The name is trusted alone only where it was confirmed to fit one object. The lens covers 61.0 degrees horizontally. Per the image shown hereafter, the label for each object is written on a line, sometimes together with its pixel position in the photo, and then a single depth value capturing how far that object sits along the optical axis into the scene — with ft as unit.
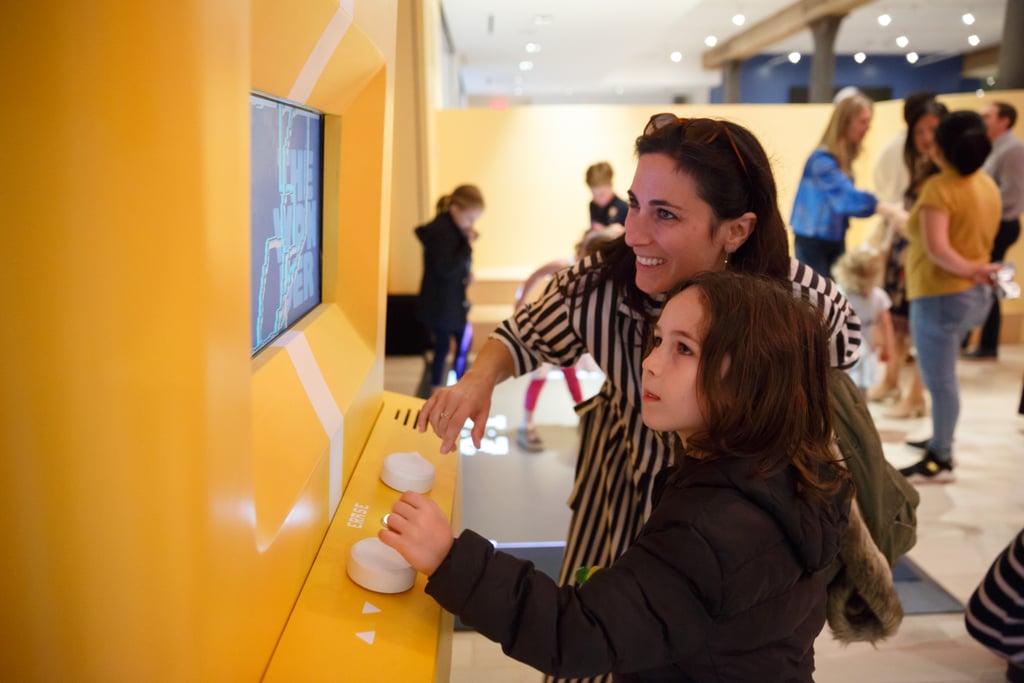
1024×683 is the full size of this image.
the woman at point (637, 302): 4.38
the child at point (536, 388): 13.32
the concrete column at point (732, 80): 44.14
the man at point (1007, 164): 16.26
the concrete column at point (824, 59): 31.78
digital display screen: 3.57
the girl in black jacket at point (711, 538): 3.13
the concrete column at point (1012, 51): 23.68
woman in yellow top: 11.63
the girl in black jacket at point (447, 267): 15.07
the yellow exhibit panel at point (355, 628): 3.22
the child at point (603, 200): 18.13
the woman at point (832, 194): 13.50
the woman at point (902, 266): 13.82
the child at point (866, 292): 14.61
